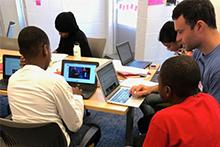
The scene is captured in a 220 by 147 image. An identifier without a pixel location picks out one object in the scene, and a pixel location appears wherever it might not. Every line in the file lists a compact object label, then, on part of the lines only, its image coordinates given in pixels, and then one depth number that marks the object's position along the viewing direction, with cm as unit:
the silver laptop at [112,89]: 179
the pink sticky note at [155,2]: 360
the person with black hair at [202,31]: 147
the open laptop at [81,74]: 200
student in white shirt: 141
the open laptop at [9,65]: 223
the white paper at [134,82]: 206
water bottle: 278
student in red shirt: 98
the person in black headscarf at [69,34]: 287
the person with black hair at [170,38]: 217
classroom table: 173
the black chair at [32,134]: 130
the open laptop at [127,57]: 251
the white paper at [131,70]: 231
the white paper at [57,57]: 268
